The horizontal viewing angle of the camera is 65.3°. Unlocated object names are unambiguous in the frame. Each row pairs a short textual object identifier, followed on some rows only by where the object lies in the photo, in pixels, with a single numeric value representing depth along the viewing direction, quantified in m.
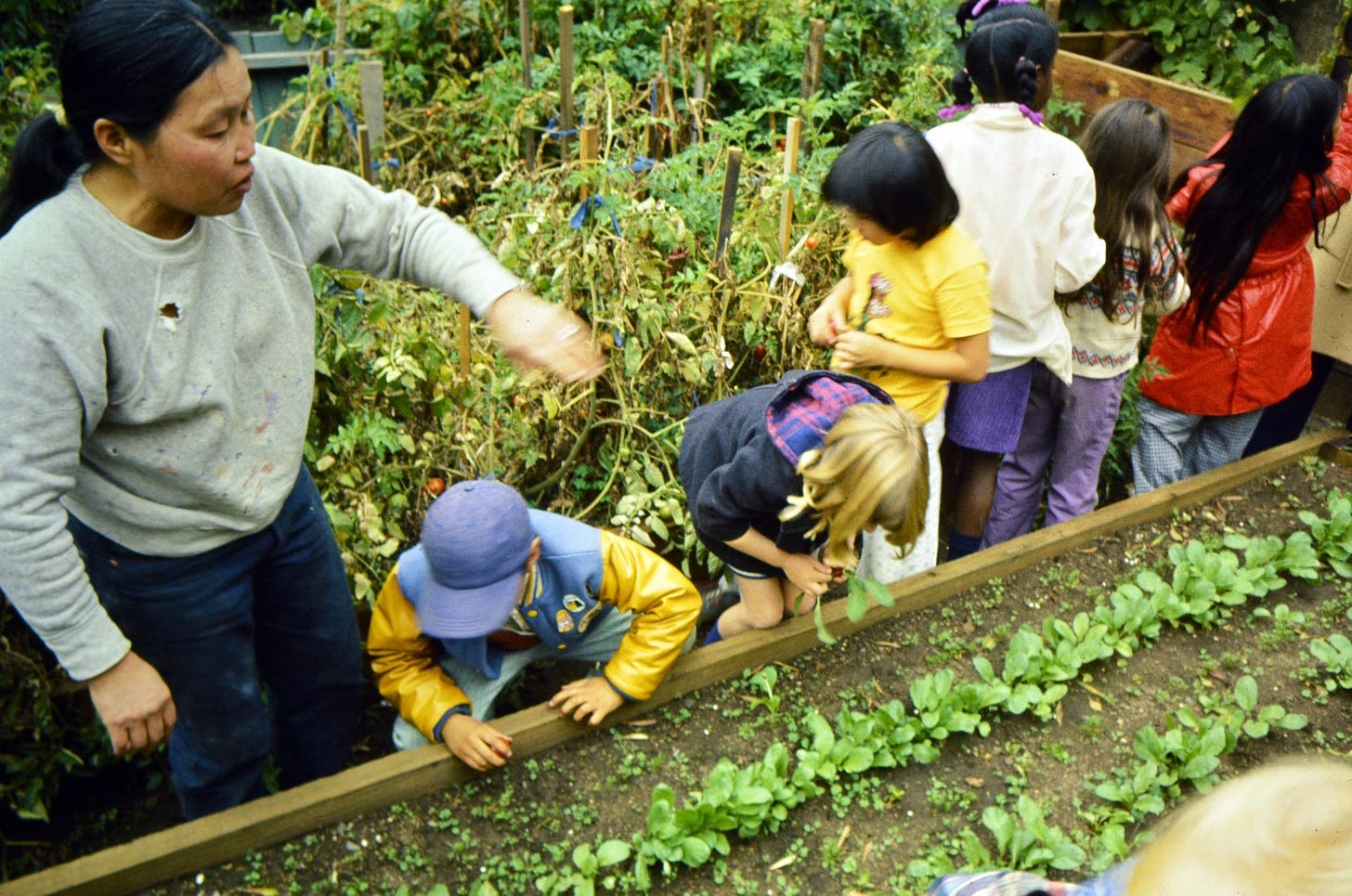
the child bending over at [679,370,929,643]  2.14
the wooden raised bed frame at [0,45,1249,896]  2.23
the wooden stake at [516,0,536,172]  4.54
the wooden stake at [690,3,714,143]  4.62
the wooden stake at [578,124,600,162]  3.41
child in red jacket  3.14
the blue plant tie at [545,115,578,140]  3.96
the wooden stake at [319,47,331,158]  4.85
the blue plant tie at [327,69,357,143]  4.58
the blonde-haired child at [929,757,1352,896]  1.04
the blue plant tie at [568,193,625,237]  3.21
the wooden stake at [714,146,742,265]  3.31
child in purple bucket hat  2.51
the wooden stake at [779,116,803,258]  3.52
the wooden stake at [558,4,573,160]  3.88
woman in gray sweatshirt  1.61
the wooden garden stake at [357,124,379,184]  3.83
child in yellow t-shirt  2.46
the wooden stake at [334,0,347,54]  5.02
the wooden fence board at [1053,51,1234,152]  4.25
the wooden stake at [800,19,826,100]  4.12
